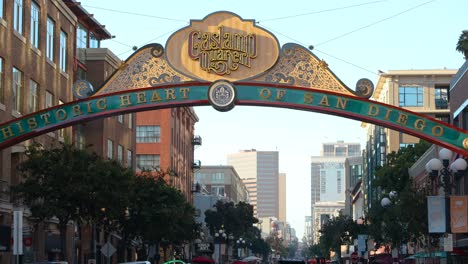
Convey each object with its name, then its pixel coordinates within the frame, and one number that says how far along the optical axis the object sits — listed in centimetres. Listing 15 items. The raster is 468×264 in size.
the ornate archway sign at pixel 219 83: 3052
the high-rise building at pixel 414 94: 11338
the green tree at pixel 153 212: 5697
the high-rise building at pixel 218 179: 18662
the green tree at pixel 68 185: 3806
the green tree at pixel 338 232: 13056
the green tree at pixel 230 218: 12181
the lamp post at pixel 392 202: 4465
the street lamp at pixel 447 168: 2950
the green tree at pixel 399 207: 4022
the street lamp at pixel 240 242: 13762
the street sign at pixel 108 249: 4697
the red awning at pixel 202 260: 6093
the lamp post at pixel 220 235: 11050
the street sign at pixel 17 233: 2655
